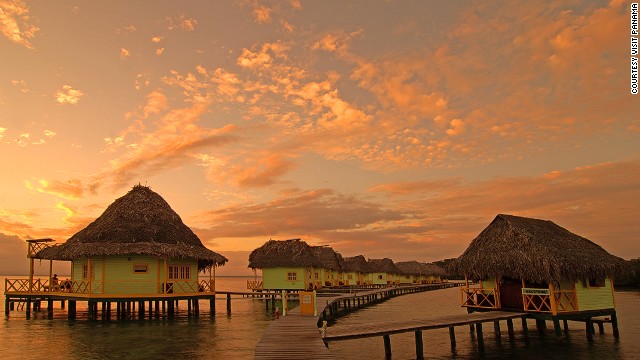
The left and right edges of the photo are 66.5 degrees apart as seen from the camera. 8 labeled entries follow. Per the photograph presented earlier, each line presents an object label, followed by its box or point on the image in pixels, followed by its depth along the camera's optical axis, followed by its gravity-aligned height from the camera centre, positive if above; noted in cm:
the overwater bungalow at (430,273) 10612 -426
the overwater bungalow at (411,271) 9681 -337
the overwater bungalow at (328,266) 5678 -82
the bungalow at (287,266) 4959 -43
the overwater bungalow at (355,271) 7106 -193
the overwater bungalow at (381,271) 8212 -246
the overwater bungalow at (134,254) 2898 +96
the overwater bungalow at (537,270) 2142 -101
